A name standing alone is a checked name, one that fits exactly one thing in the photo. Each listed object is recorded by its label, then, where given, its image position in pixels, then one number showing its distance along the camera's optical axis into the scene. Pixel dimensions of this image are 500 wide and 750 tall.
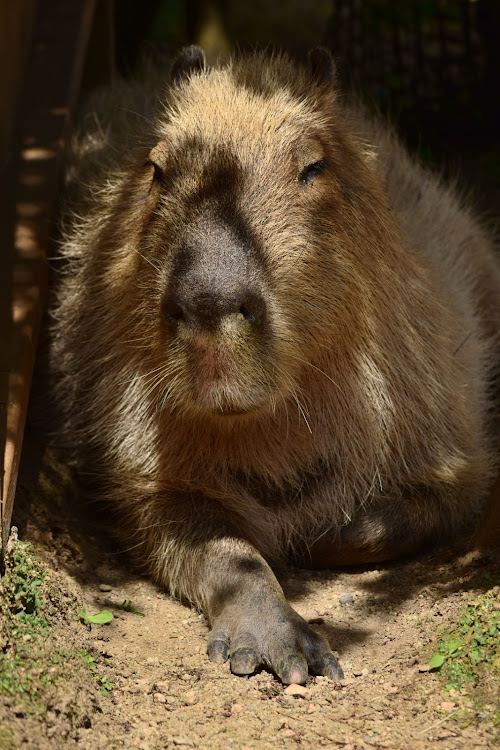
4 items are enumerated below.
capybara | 6.03
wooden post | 6.51
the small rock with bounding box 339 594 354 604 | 6.89
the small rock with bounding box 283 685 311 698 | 5.57
